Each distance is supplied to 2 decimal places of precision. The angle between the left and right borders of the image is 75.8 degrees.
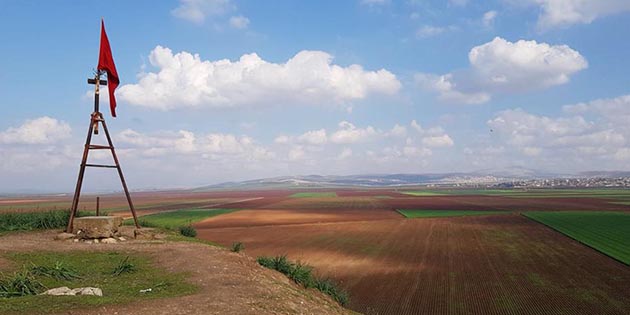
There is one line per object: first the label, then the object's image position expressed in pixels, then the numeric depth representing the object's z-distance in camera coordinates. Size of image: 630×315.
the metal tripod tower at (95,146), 20.78
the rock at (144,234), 22.82
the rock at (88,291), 11.36
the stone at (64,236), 20.20
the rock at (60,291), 11.33
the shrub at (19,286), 11.11
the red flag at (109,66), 21.71
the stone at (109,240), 20.22
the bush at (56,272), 13.65
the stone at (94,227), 20.25
